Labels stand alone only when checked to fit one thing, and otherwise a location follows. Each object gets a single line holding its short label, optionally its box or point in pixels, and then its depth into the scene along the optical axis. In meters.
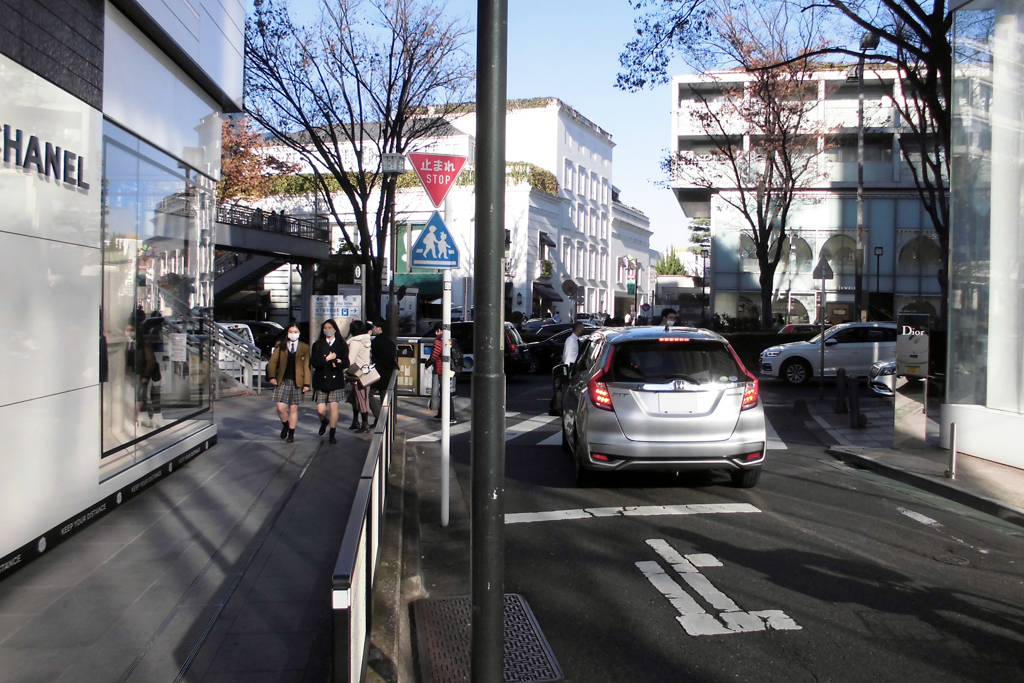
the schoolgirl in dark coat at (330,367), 11.94
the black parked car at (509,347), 22.84
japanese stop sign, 8.02
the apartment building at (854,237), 39.38
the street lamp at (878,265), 36.29
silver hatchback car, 8.16
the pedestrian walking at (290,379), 11.90
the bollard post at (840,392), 15.62
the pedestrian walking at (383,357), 13.68
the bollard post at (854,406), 13.99
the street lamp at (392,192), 12.05
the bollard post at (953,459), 9.20
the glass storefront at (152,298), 8.20
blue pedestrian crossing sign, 8.05
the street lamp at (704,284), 39.84
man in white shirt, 16.78
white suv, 21.38
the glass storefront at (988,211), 10.49
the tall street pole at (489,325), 3.92
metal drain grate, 4.41
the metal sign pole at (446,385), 7.49
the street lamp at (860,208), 26.73
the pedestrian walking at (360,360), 12.60
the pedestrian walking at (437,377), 13.03
